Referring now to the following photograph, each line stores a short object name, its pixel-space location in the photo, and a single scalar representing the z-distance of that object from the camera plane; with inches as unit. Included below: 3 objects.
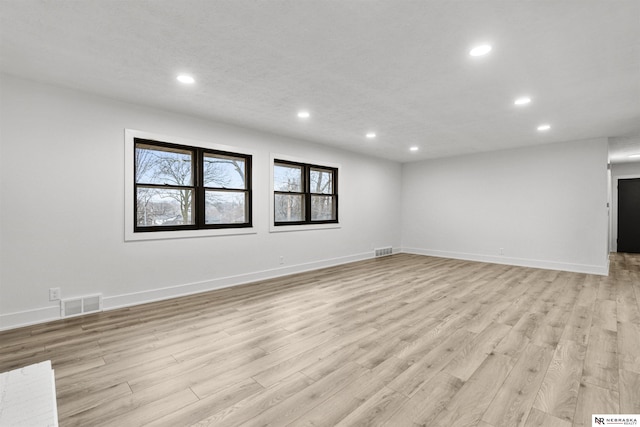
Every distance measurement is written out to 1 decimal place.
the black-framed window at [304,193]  220.2
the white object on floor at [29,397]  42.1
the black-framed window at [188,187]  156.2
